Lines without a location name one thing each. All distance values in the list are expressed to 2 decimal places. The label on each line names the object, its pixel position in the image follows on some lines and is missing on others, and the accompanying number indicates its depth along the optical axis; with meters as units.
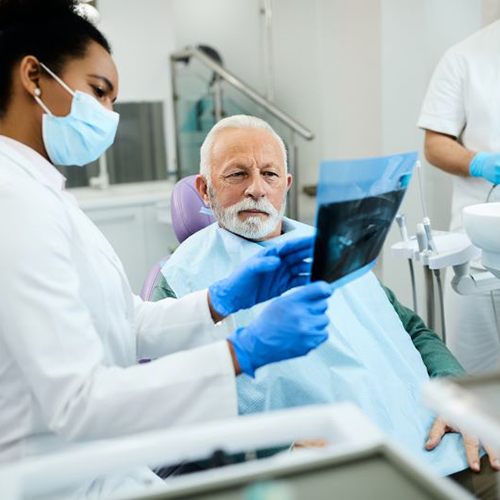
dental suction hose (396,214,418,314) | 1.77
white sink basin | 1.36
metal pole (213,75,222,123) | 3.84
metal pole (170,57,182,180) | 3.86
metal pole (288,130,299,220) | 3.66
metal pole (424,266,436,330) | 1.90
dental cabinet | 3.47
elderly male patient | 1.38
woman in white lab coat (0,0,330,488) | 0.88
